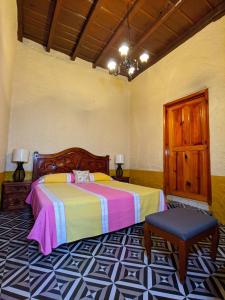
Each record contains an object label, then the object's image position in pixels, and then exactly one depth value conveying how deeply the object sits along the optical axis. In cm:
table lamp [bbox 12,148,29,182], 319
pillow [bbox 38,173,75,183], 322
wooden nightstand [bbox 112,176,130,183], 427
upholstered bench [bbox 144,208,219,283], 134
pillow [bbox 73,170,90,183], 351
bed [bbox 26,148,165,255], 169
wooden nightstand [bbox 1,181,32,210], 299
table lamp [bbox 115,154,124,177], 445
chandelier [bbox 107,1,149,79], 240
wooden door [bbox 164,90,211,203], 304
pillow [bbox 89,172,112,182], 371
